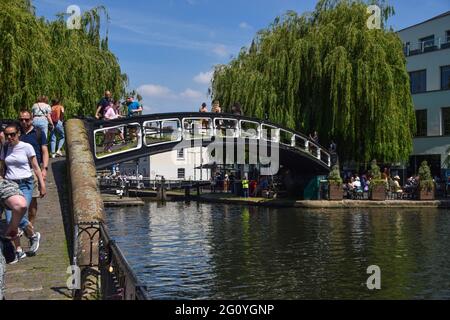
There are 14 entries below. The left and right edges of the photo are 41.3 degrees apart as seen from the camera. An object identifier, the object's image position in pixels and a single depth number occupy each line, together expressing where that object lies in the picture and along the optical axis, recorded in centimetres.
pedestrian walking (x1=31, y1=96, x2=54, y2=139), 1187
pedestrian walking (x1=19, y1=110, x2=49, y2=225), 798
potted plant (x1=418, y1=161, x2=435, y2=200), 2812
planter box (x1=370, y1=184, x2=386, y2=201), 2819
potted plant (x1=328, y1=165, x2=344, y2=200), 2780
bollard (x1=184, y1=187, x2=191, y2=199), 3903
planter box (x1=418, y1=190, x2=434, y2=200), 2811
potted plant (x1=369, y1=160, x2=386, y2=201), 2819
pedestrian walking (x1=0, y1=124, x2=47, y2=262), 706
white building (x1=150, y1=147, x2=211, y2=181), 6081
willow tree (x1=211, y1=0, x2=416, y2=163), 2881
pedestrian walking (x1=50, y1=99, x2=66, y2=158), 1435
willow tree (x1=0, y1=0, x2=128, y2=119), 1822
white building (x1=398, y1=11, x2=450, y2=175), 3788
